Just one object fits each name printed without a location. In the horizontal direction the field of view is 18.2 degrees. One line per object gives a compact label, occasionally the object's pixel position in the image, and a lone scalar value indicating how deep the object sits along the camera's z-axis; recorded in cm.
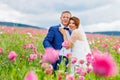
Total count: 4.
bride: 575
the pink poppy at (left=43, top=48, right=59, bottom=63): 302
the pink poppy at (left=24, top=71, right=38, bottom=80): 119
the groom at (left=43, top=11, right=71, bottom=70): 610
